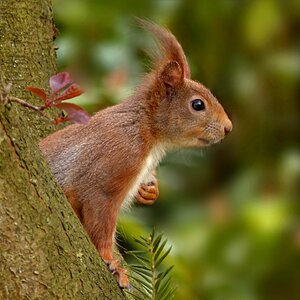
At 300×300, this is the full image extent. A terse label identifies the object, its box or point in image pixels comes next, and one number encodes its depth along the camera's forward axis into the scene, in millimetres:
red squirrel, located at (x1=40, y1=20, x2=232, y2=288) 3130
